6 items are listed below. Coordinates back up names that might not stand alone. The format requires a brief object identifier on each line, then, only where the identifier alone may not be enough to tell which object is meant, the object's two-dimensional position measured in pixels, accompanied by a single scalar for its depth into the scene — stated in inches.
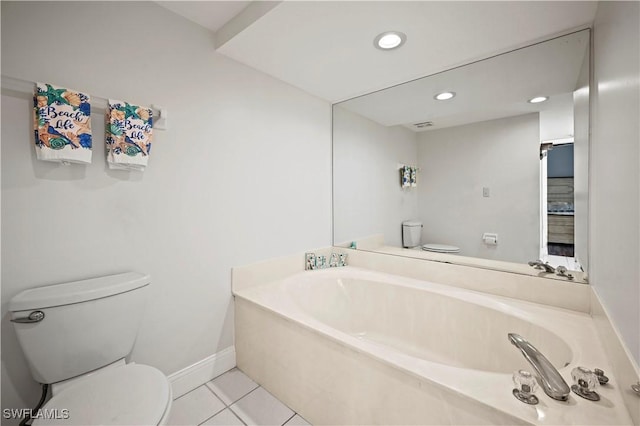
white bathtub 36.0
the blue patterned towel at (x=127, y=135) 50.6
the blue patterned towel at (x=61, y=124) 43.3
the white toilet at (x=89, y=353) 36.6
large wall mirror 63.2
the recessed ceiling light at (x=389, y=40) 62.4
